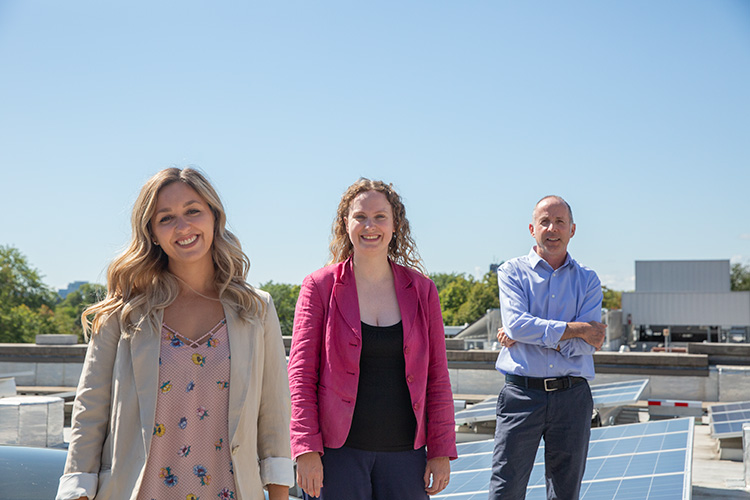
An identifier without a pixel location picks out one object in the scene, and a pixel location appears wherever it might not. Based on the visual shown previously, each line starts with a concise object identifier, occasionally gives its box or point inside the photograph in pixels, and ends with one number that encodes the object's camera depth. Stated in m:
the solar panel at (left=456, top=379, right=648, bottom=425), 8.19
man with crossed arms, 4.18
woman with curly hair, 3.13
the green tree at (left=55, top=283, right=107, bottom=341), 74.84
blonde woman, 2.54
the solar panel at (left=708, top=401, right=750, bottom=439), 8.18
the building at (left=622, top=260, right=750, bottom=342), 34.19
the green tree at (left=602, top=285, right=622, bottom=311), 116.05
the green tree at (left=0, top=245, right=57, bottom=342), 50.56
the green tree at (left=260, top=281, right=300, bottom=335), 69.12
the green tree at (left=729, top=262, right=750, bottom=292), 95.25
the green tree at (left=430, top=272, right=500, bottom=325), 79.38
